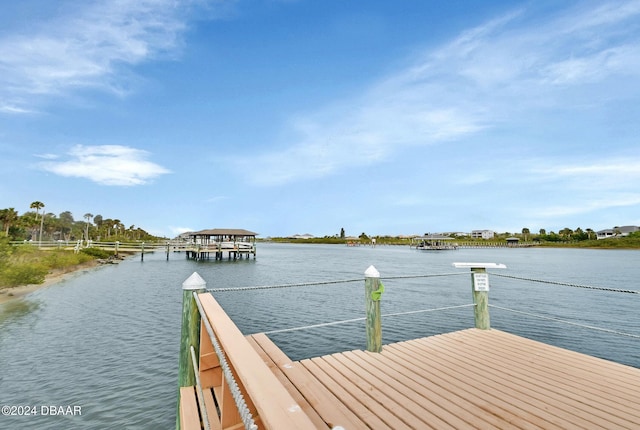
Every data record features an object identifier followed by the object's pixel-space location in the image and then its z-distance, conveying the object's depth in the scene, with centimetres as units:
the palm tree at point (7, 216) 4578
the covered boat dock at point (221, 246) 4003
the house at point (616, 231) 9894
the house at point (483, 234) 13925
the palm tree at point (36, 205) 5366
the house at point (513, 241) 10794
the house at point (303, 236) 17848
